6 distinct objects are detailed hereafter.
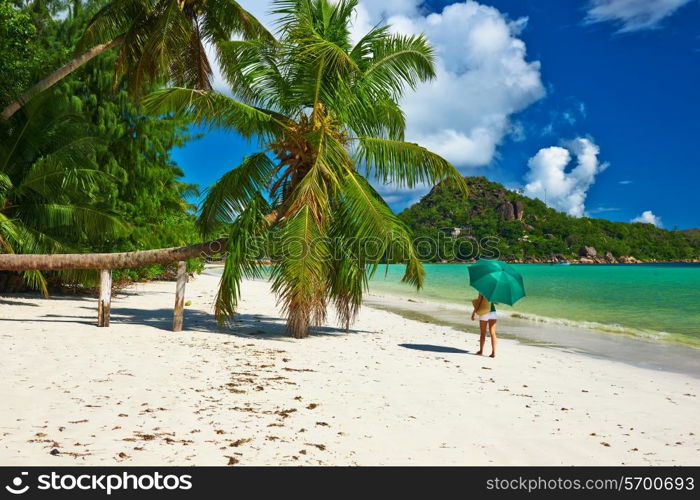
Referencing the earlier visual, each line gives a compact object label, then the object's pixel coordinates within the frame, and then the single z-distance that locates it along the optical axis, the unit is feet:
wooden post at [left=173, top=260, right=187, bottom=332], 32.09
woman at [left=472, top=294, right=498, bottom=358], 27.66
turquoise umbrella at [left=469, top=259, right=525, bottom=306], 26.40
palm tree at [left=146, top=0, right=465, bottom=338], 30.07
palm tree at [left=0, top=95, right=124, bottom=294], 39.19
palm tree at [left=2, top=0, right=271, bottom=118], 40.45
